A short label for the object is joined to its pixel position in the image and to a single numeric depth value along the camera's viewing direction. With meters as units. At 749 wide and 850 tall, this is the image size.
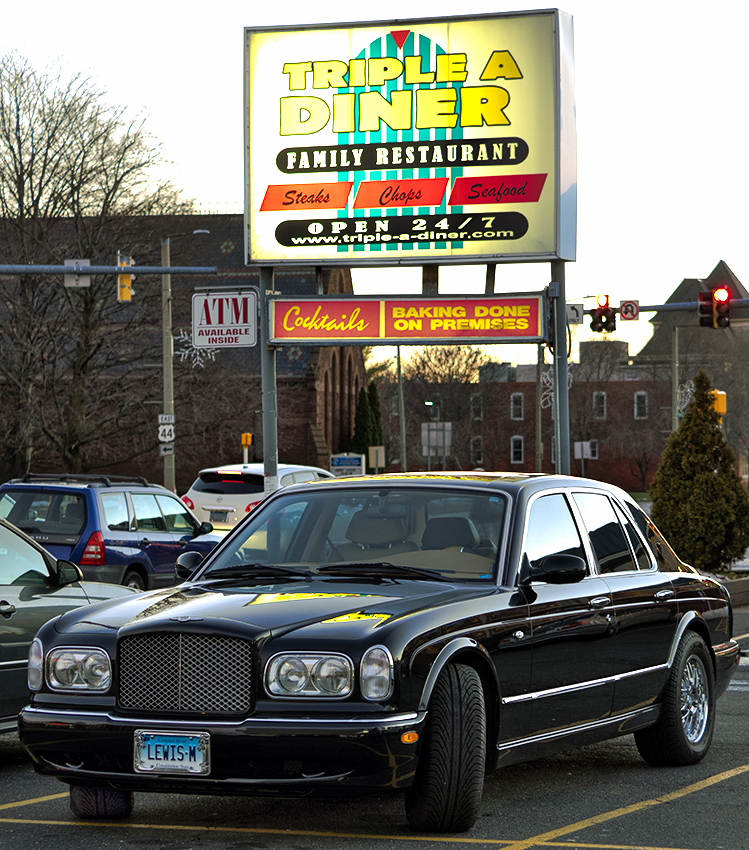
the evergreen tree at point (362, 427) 72.88
